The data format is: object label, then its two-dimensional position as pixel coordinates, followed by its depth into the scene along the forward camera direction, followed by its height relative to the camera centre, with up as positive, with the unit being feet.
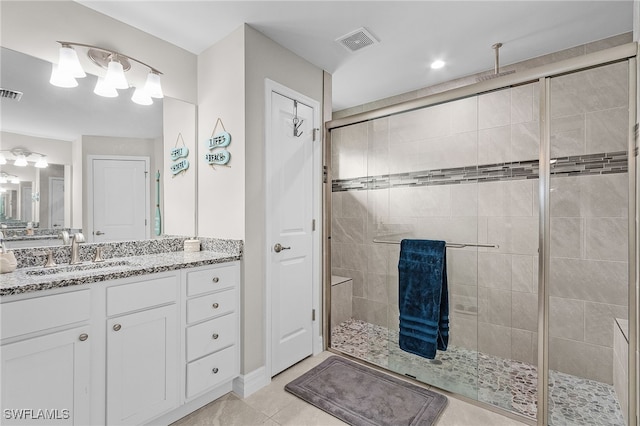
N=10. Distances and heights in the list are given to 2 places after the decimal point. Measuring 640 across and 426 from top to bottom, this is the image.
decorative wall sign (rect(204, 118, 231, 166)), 7.09 +1.58
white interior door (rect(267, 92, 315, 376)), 7.55 -0.47
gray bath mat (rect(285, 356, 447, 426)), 6.06 -4.07
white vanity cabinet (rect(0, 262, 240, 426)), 4.14 -2.24
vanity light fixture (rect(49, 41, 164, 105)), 5.77 +2.83
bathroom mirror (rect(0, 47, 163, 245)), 5.55 +1.64
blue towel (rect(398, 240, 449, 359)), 7.09 -2.08
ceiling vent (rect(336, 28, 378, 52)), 7.14 +4.20
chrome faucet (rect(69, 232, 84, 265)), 5.97 -0.70
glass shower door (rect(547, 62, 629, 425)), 5.40 -0.65
